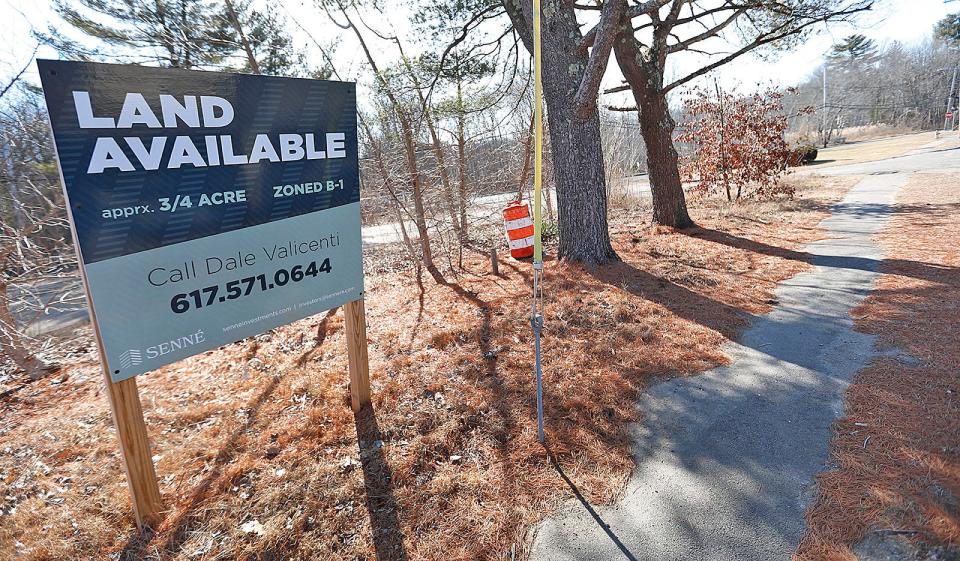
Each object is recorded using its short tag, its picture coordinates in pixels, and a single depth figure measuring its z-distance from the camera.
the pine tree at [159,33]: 5.74
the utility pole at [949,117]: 37.96
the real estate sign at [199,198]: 1.86
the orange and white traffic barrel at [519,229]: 7.04
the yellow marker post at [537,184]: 2.30
